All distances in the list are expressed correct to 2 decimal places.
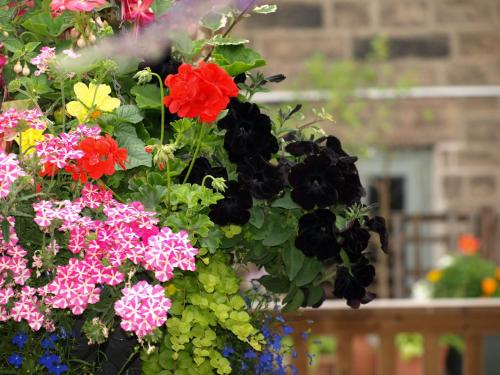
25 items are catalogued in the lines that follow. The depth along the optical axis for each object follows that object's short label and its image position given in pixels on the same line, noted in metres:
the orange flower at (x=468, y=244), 6.52
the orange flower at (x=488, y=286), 6.03
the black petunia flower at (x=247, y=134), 2.19
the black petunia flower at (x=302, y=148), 2.22
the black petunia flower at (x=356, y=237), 2.20
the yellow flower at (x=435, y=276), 6.24
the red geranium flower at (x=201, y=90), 2.11
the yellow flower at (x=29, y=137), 2.18
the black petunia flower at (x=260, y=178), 2.19
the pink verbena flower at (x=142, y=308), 2.02
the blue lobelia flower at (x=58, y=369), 2.13
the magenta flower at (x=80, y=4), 2.16
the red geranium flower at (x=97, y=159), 2.10
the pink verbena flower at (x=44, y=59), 2.17
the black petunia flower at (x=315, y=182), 2.19
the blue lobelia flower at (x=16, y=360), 2.15
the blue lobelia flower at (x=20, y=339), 2.13
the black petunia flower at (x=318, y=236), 2.18
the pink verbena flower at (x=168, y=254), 2.04
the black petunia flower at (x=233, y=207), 2.17
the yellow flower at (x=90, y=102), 2.16
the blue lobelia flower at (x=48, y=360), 2.13
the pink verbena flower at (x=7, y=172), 2.02
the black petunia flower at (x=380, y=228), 2.23
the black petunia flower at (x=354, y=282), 2.24
